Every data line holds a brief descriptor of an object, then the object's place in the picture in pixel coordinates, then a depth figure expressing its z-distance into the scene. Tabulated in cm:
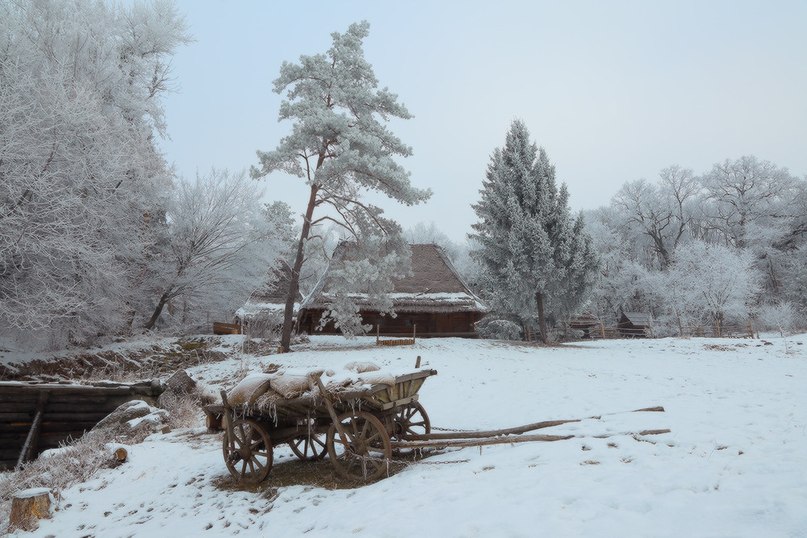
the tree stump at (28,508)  628
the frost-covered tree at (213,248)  2138
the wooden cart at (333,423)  632
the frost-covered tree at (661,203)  4706
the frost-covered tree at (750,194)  4209
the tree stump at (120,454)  852
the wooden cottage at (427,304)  2444
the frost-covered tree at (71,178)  1274
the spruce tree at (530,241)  2281
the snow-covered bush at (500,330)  2773
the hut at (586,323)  3883
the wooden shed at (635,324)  3886
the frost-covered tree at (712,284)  3516
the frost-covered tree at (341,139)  1811
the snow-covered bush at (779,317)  3492
